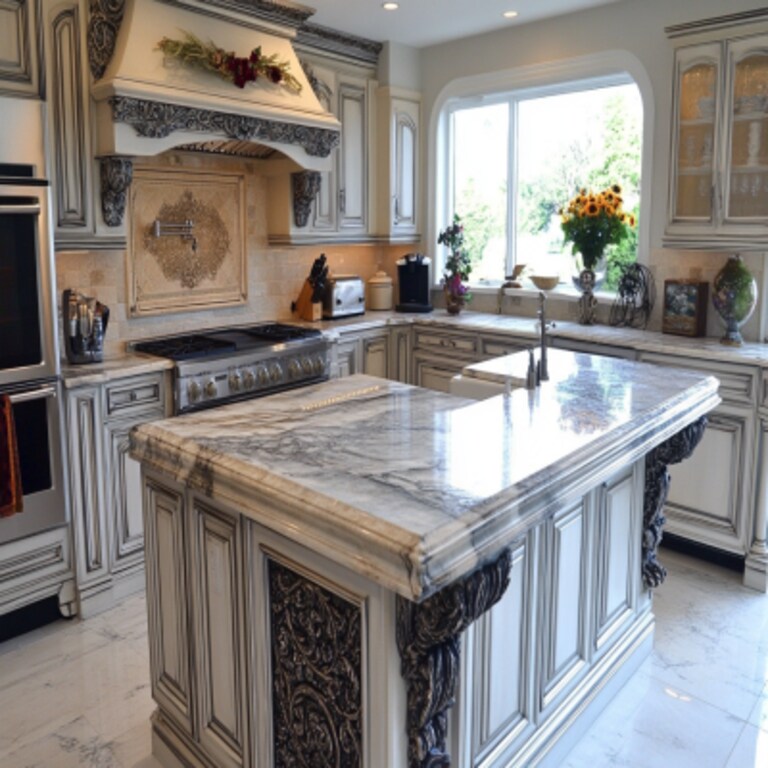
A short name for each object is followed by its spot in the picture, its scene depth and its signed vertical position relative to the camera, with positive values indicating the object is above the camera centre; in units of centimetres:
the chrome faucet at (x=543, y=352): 247 -28
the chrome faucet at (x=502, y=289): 496 -14
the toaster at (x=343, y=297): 477 -18
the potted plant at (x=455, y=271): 498 -1
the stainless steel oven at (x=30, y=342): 283 -28
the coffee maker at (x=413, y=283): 516 -10
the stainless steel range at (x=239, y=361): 353 -47
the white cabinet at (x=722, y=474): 340 -97
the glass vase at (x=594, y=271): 449 -1
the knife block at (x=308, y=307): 470 -24
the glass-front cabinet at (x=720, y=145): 350 +60
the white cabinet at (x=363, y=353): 452 -52
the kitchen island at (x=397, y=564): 149 -70
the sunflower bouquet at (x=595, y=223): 416 +26
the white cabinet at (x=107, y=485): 316 -94
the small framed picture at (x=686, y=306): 390 -20
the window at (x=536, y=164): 447 +68
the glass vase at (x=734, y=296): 365 -13
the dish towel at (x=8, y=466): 282 -75
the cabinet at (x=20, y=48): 286 +86
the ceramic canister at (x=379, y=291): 523 -15
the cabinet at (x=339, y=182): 449 +55
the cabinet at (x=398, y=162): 500 +73
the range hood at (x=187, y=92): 329 +85
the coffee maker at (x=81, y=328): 335 -27
